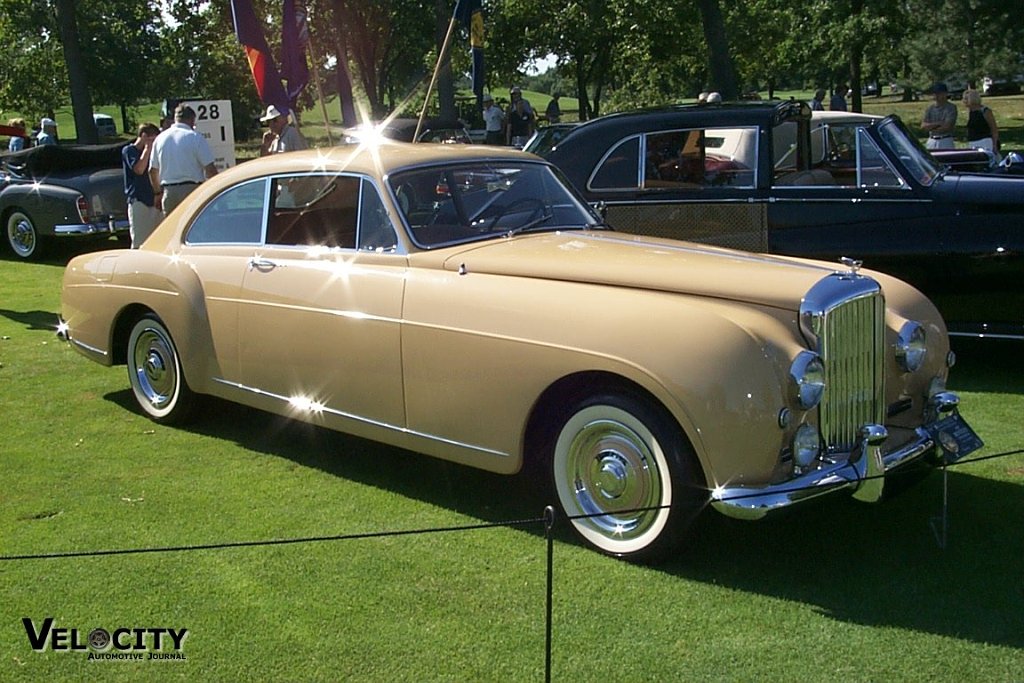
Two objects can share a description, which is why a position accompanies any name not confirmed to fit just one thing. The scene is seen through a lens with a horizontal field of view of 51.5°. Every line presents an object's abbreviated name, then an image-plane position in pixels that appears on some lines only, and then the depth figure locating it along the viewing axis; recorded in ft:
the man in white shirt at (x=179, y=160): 31.58
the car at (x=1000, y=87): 187.09
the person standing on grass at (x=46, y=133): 56.24
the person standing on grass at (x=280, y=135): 34.53
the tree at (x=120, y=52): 169.48
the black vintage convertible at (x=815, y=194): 23.07
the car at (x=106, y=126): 183.93
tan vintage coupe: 12.92
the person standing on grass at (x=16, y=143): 54.55
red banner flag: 32.60
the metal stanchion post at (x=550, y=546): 10.03
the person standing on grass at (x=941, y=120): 43.24
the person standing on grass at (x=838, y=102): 71.41
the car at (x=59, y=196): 43.09
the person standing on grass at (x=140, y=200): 34.83
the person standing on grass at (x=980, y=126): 42.88
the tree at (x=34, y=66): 144.66
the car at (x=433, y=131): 59.57
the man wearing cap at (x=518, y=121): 72.13
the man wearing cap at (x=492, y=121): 74.54
